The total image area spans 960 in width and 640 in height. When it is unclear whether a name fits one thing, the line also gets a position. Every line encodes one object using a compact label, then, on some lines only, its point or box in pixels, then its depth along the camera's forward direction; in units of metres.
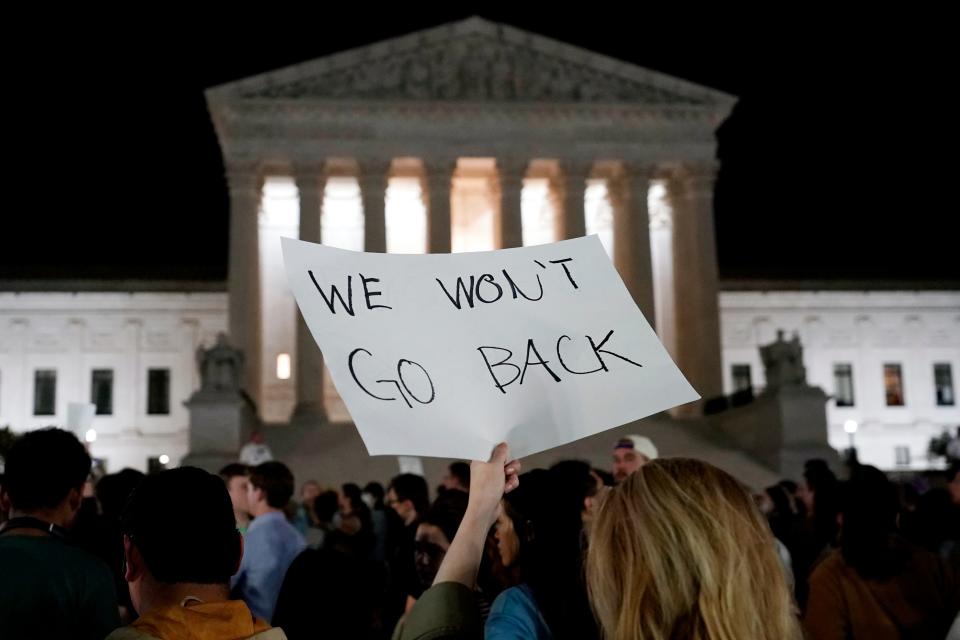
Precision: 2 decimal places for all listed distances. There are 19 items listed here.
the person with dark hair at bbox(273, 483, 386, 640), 5.70
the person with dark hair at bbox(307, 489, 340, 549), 12.21
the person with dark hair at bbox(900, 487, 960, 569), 8.05
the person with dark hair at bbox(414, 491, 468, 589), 6.07
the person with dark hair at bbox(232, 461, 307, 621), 7.30
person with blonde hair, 2.81
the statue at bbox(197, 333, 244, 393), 34.53
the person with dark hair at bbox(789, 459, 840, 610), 8.41
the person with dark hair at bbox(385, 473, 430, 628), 8.15
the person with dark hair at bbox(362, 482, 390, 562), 11.54
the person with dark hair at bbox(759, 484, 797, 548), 10.55
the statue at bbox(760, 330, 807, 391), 35.66
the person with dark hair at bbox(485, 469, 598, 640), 3.54
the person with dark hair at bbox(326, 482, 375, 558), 9.05
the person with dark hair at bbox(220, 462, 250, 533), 8.88
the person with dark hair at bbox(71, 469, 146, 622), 7.23
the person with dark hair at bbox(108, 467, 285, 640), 3.43
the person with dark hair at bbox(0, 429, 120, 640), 4.51
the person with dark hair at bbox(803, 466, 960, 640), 5.41
